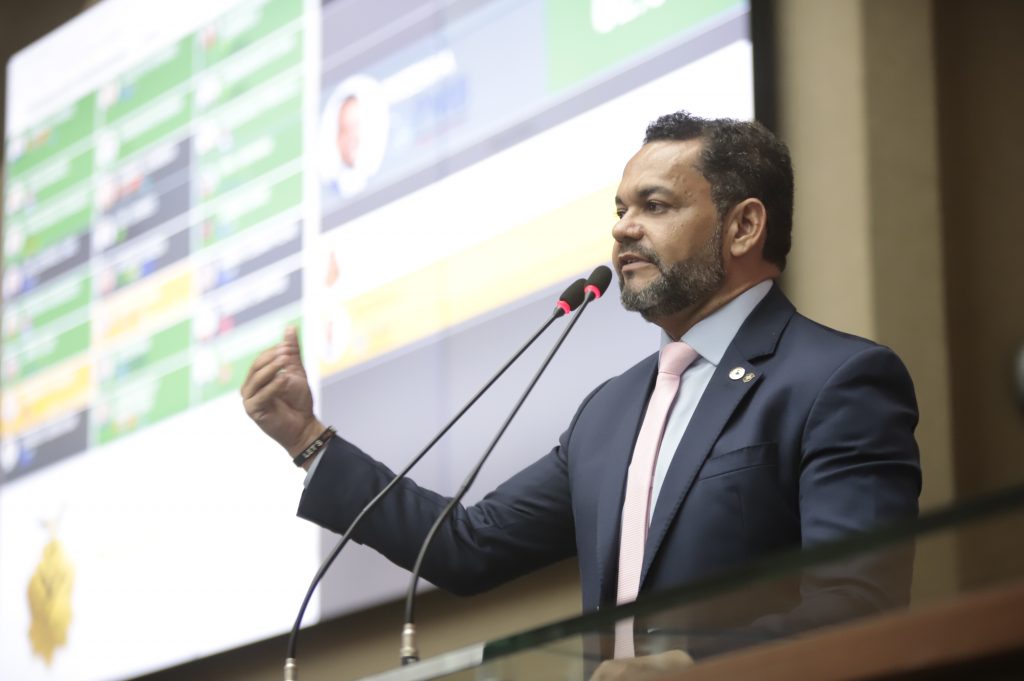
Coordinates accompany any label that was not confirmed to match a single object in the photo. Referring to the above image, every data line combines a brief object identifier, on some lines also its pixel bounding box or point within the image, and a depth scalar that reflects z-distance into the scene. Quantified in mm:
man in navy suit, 5025
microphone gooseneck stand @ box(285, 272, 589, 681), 4988
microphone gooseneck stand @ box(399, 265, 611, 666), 4900
